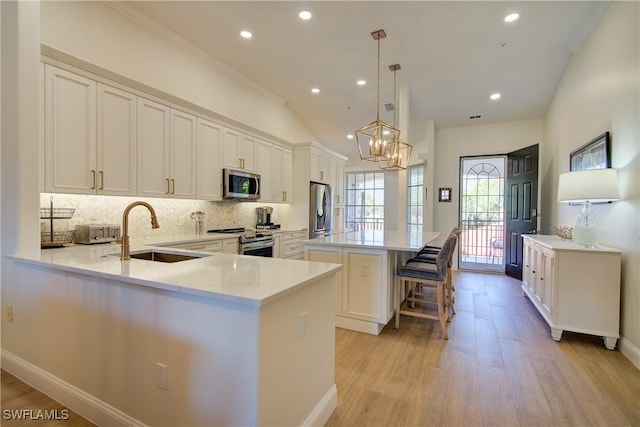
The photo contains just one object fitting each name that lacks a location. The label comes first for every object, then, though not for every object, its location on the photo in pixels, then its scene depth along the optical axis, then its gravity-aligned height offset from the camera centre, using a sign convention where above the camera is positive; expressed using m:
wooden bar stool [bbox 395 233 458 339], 2.88 -0.65
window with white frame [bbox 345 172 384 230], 7.69 +0.25
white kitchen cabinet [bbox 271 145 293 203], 5.29 +0.65
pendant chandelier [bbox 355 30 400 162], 3.28 +0.82
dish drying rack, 2.55 -0.22
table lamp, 2.64 +0.18
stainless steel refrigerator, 5.66 +0.00
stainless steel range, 4.04 -0.45
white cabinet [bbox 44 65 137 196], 2.48 +0.66
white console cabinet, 2.64 -0.72
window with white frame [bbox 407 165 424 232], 6.63 +0.32
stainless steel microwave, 4.26 +0.37
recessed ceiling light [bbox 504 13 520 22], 3.25 +2.14
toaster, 2.74 -0.24
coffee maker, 5.18 -0.13
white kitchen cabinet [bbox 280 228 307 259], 4.98 -0.59
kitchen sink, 2.29 -0.38
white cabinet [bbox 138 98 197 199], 3.21 +0.67
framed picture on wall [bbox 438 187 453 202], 6.30 +0.37
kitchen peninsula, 1.23 -0.63
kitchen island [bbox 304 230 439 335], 2.92 -0.67
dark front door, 5.02 +0.17
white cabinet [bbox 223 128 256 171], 4.34 +0.91
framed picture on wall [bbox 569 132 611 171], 2.92 +0.63
